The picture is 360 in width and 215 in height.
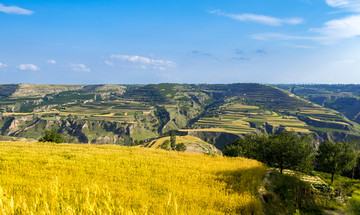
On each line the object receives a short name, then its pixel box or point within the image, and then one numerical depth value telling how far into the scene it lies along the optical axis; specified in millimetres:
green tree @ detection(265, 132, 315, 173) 29262
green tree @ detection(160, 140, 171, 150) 125644
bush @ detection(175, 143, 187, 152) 97656
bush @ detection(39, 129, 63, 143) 74425
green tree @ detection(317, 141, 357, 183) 41781
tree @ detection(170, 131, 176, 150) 126262
